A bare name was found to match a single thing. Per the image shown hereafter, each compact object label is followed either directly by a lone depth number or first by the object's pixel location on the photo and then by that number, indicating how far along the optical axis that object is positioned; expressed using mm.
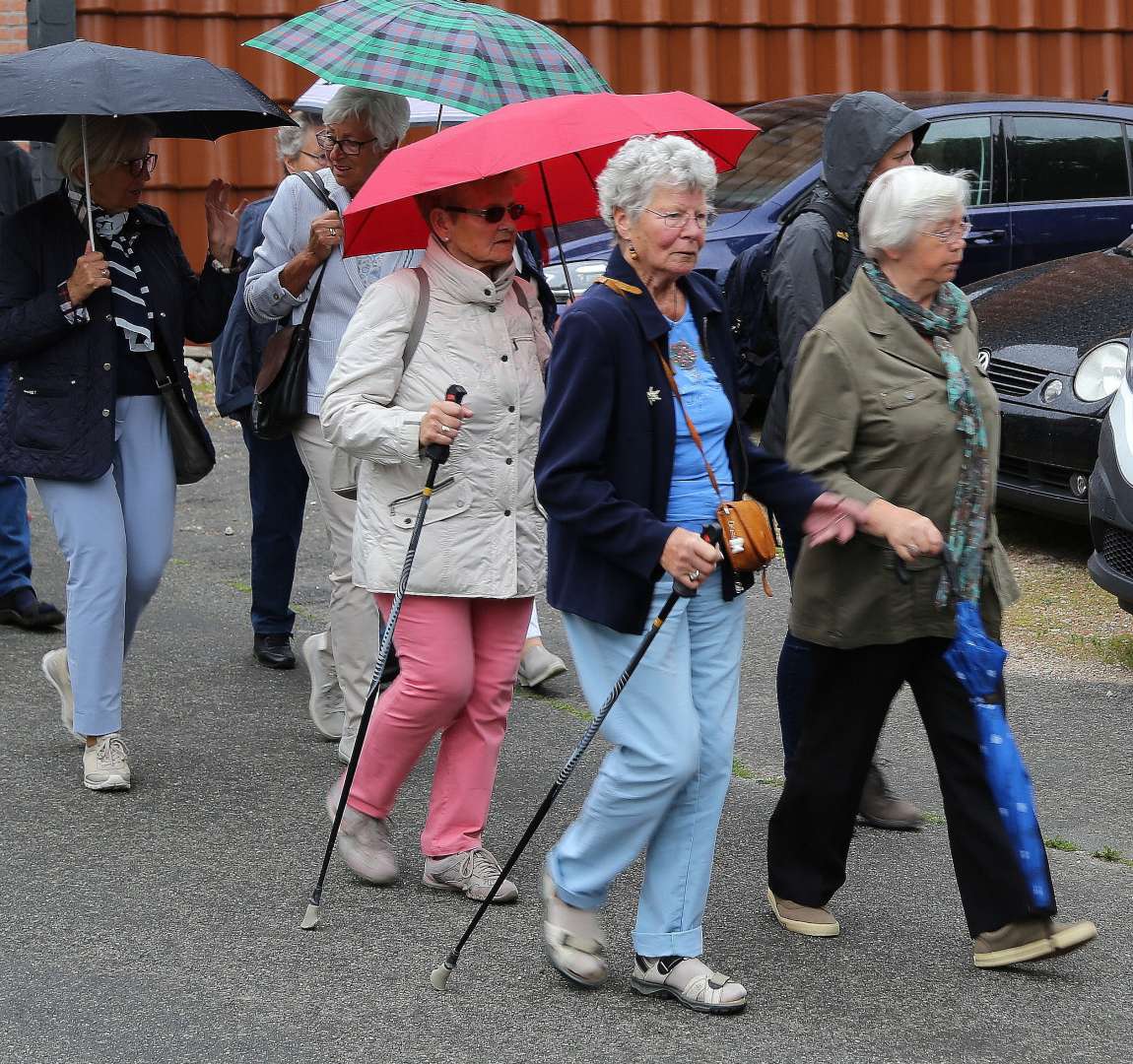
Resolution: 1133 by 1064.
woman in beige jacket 9031
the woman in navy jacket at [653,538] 7621
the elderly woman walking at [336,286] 10984
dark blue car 20828
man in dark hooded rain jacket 9539
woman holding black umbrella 10805
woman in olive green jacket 8211
